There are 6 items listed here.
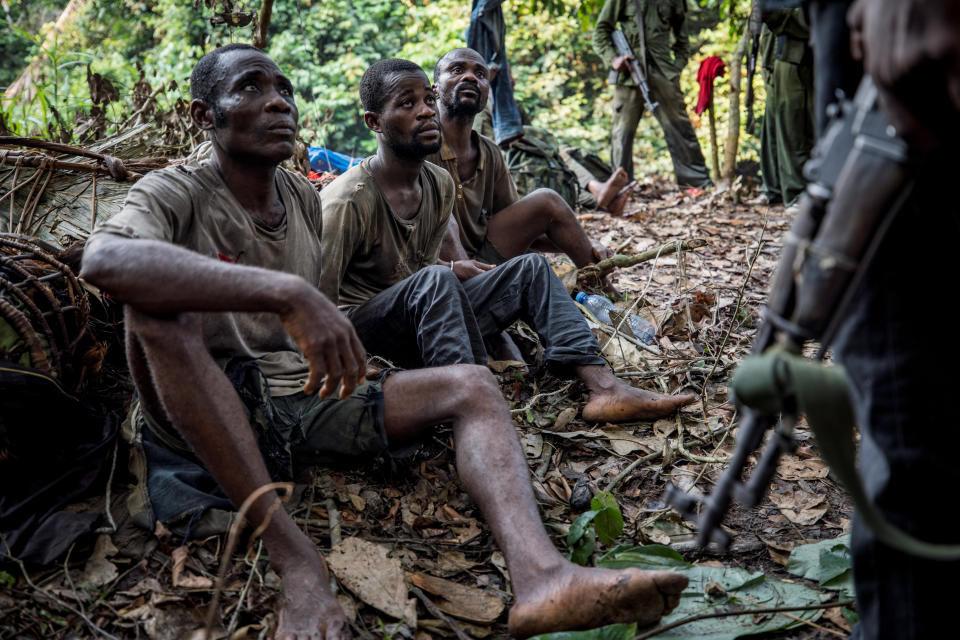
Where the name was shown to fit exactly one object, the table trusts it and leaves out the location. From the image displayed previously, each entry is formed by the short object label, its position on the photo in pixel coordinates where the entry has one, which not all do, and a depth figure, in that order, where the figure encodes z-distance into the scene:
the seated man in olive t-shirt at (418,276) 3.18
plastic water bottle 4.28
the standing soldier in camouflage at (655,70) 8.85
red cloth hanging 9.41
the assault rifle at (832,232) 1.26
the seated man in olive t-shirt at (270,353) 1.99
